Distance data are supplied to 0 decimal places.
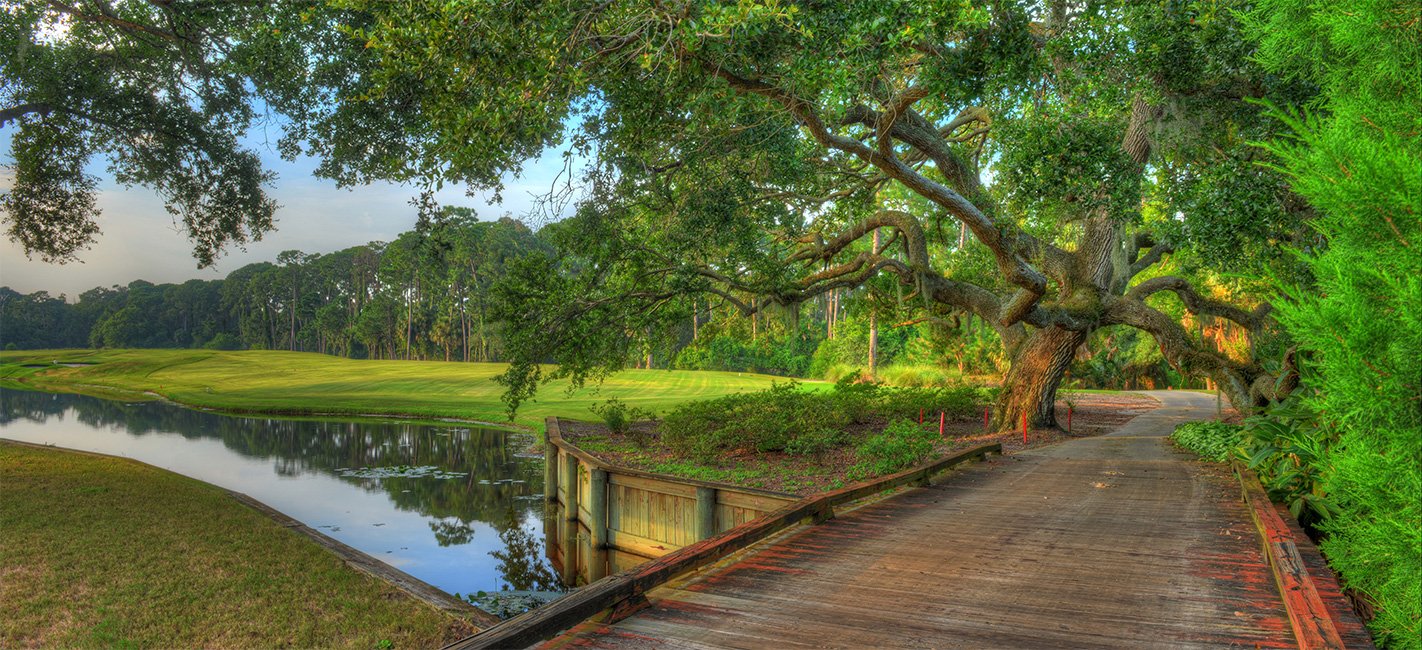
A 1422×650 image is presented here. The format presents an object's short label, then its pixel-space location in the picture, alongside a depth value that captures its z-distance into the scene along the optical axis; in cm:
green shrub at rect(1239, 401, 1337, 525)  695
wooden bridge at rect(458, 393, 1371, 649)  398
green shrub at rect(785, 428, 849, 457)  1373
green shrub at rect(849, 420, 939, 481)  1014
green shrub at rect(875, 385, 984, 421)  1934
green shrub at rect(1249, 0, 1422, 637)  250
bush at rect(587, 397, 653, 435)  1966
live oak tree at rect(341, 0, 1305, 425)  727
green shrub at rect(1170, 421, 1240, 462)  1131
